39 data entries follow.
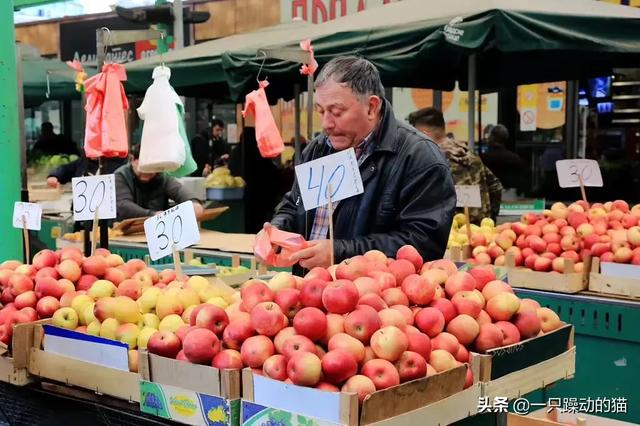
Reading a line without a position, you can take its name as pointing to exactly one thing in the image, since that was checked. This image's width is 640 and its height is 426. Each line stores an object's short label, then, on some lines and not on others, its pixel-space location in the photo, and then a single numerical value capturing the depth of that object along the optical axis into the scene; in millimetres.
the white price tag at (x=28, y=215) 3928
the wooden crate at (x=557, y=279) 4293
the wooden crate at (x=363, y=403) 1832
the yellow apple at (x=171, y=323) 2490
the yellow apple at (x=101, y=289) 2887
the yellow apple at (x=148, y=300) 2724
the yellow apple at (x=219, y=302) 2646
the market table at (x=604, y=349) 4047
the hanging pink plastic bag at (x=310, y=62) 6238
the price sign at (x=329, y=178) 2947
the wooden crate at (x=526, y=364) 2186
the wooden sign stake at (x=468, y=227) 4886
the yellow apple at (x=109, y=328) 2570
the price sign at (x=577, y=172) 5051
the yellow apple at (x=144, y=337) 2496
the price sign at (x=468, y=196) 4883
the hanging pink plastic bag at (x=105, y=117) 5238
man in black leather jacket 3199
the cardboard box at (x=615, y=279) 4125
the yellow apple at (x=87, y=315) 2730
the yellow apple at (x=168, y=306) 2648
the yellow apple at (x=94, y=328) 2646
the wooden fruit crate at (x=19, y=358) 2576
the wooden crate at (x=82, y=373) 2305
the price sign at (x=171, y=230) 2984
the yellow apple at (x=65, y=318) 2730
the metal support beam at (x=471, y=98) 6793
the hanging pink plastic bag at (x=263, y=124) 7113
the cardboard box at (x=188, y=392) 2031
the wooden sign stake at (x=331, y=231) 2887
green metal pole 5035
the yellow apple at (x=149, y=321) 2619
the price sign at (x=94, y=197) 3729
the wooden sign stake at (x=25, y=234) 3862
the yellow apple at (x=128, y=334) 2512
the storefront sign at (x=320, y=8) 12758
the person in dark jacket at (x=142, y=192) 6984
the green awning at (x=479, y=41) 5211
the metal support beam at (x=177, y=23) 8867
